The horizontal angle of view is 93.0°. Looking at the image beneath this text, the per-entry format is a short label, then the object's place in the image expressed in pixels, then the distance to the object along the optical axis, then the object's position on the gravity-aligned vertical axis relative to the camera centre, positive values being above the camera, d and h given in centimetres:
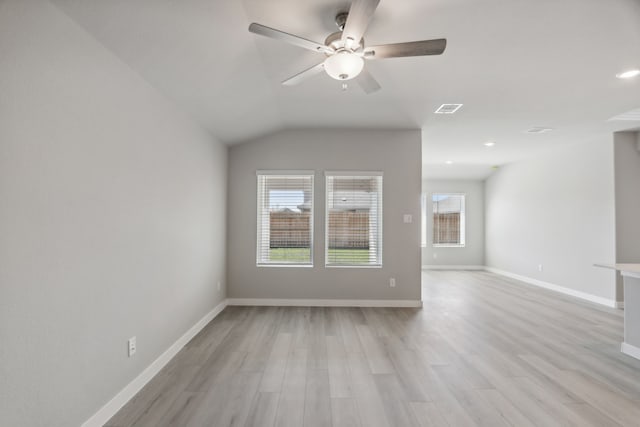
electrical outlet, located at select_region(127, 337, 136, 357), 226 -94
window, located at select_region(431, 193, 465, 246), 845 +12
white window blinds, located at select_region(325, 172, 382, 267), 472 +7
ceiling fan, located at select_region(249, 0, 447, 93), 179 +112
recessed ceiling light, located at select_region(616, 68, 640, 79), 276 +140
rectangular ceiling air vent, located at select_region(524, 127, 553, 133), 453 +143
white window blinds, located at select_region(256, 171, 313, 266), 472 +7
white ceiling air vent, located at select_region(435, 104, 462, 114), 360 +141
